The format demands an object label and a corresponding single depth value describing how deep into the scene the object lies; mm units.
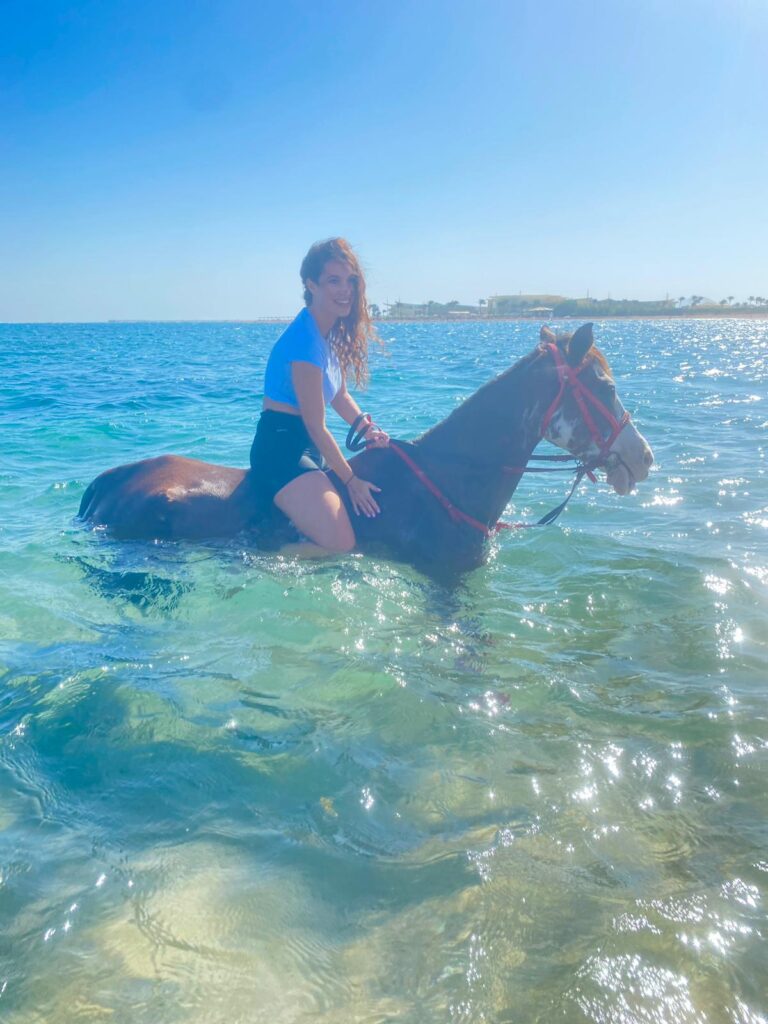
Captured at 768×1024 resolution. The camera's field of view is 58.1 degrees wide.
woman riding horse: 4957
